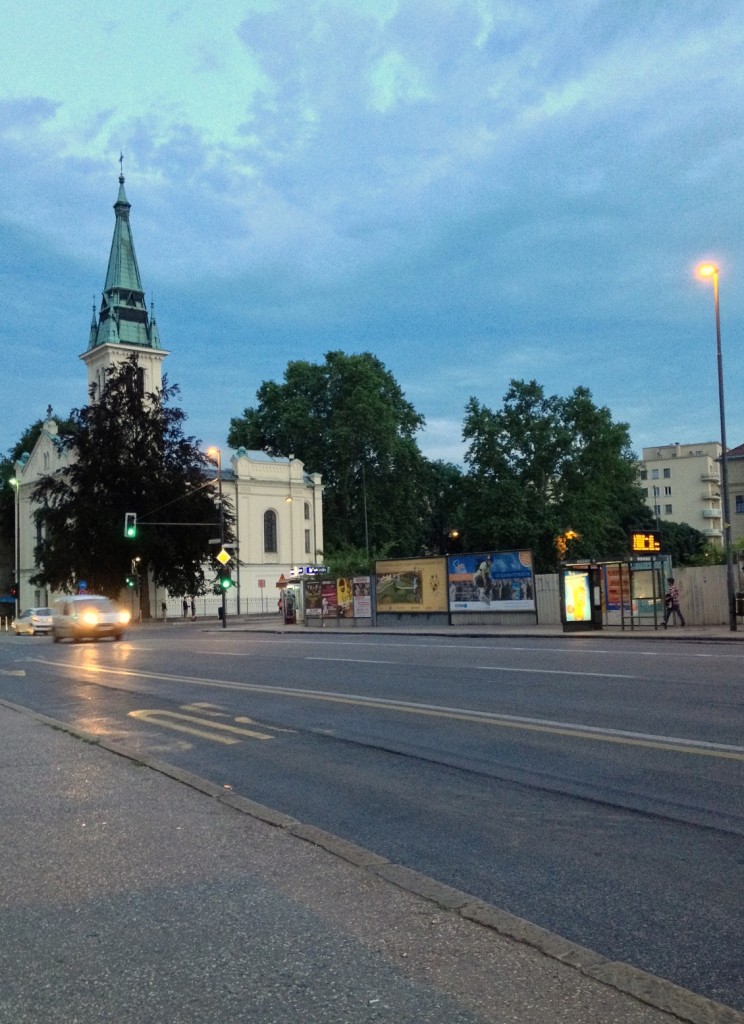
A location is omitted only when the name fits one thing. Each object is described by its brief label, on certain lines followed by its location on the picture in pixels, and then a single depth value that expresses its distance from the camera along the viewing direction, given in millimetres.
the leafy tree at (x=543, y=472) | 71500
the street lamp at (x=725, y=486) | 28094
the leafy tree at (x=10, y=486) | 99125
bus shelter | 30547
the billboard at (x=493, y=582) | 36312
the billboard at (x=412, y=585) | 39281
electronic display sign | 29281
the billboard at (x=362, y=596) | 42781
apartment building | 120875
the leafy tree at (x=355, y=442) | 80562
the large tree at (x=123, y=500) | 60344
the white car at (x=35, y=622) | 54906
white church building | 79438
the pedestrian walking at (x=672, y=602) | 31469
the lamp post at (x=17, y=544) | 82725
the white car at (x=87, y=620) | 36562
